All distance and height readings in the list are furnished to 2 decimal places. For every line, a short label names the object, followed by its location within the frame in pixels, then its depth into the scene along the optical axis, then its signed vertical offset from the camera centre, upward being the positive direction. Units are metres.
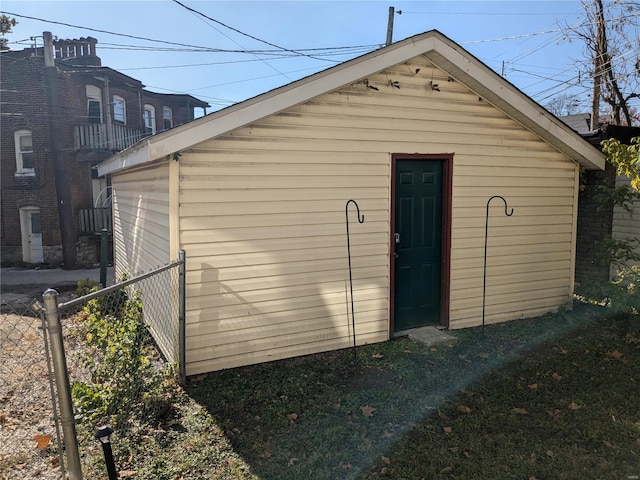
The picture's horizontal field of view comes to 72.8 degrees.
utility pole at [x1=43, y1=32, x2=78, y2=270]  13.68 +0.92
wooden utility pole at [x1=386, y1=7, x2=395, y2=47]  13.72 +5.17
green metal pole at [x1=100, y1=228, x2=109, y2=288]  8.96 -1.46
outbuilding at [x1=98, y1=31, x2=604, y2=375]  4.52 -0.19
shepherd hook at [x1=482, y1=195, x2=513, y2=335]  6.07 -0.84
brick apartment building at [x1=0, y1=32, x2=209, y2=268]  15.82 +1.20
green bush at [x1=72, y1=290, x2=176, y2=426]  3.57 -1.67
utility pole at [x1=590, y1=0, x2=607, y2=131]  13.28 +4.06
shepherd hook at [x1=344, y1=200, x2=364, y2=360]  5.17 -0.69
